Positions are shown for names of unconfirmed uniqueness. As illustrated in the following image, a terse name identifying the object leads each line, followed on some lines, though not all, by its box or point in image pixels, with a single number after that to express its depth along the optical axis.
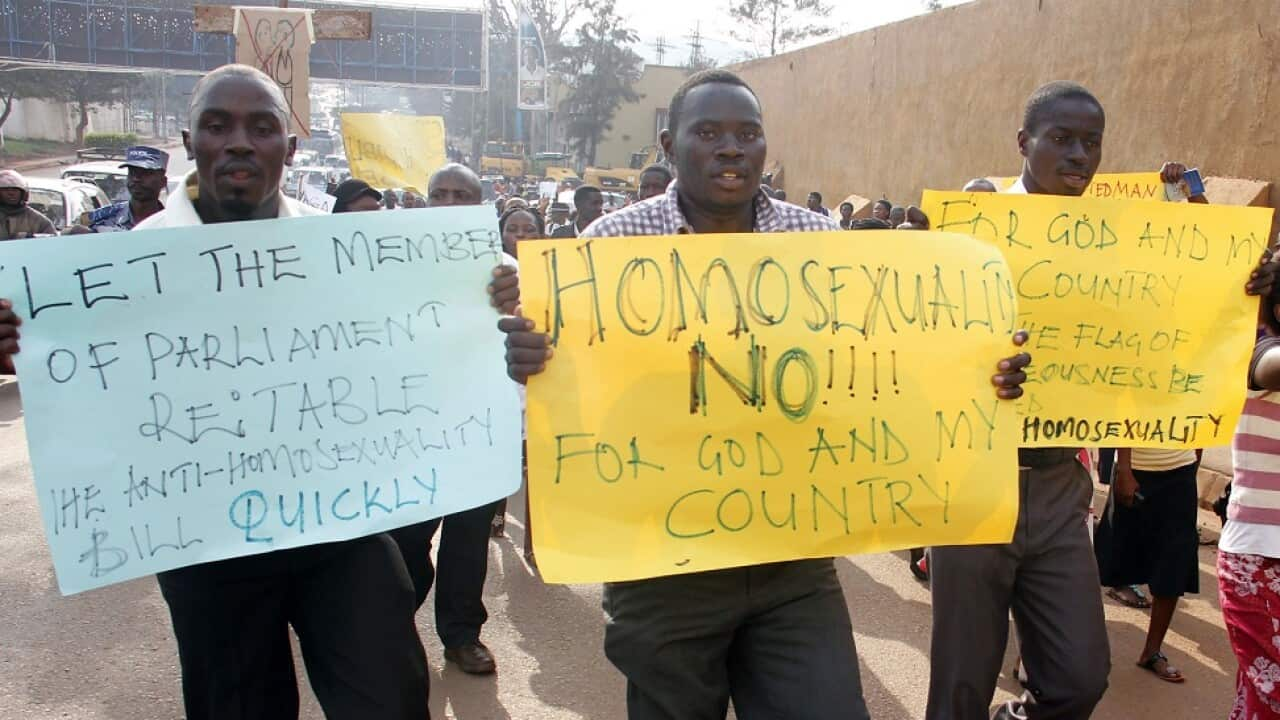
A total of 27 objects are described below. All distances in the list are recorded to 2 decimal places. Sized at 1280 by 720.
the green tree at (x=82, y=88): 45.19
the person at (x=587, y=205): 8.71
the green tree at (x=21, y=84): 43.62
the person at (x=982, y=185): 5.10
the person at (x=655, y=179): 7.15
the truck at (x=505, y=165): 43.47
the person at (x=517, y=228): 5.68
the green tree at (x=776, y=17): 48.69
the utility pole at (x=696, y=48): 62.25
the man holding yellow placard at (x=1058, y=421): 2.68
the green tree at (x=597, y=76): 50.62
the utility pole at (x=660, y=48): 79.00
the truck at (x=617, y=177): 32.34
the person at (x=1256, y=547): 2.82
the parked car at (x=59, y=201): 13.07
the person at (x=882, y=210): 12.59
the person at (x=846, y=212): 16.17
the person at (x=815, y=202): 16.43
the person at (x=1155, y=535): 3.95
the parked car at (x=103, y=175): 21.25
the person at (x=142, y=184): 6.00
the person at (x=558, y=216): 15.46
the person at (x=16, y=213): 8.32
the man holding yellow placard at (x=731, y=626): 2.13
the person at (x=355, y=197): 4.86
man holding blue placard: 2.23
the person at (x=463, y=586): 3.80
